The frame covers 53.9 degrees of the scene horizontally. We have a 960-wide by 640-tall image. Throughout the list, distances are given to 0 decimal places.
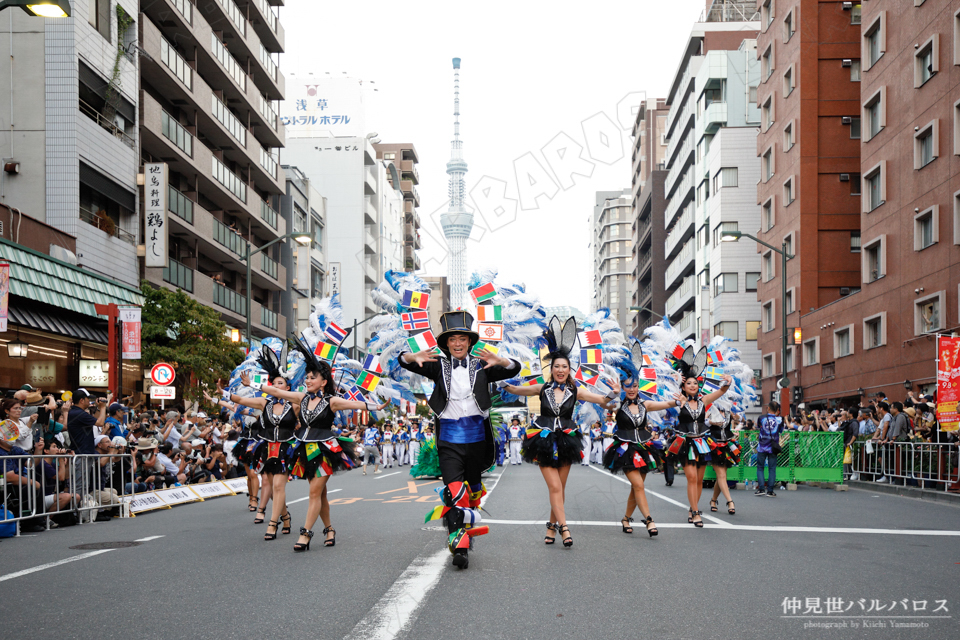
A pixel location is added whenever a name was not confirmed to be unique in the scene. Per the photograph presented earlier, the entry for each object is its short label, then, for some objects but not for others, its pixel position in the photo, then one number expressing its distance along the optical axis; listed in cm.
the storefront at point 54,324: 2064
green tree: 2533
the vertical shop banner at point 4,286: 1294
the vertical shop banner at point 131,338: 2133
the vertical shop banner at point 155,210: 2956
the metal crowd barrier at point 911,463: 1667
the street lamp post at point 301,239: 2661
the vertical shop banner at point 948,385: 1647
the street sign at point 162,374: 2103
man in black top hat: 802
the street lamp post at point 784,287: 2955
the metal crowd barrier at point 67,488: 1121
